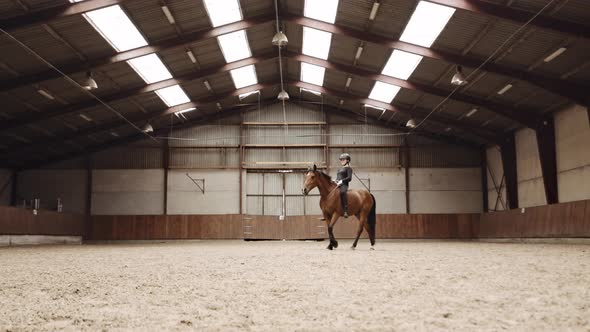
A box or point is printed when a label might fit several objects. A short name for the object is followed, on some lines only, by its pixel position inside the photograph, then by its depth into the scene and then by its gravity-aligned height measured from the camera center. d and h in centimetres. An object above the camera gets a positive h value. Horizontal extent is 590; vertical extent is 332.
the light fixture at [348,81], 2477 +677
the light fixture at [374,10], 1633 +680
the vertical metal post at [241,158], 2962 +355
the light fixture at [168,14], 1633 +670
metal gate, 2916 +64
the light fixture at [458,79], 1792 +488
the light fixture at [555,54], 1586 +521
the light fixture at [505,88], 2011 +518
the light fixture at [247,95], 2882 +707
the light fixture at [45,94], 2048 +509
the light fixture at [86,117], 2505 +502
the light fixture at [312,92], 2802 +713
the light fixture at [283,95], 2660 +642
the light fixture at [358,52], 2033 +674
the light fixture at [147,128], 2602 +462
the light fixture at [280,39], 1712 +600
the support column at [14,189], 2959 +175
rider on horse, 1162 +88
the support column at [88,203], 2938 +95
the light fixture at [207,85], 2494 +664
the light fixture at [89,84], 1792 +473
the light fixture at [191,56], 2052 +665
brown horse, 1182 +44
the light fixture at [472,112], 2445 +516
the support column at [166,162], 2984 +334
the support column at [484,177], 2942 +242
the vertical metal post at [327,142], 2977 +451
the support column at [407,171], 2984 +279
